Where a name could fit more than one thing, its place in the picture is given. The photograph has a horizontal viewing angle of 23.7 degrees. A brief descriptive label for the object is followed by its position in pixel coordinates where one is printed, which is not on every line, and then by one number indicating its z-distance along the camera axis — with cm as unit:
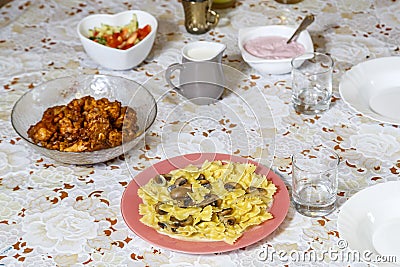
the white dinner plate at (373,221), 140
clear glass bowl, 157
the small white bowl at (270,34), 180
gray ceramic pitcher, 166
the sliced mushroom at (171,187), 149
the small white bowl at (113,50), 183
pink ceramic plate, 140
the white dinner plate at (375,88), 169
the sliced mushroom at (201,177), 150
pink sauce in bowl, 185
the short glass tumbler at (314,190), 147
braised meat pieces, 159
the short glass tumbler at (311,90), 172
